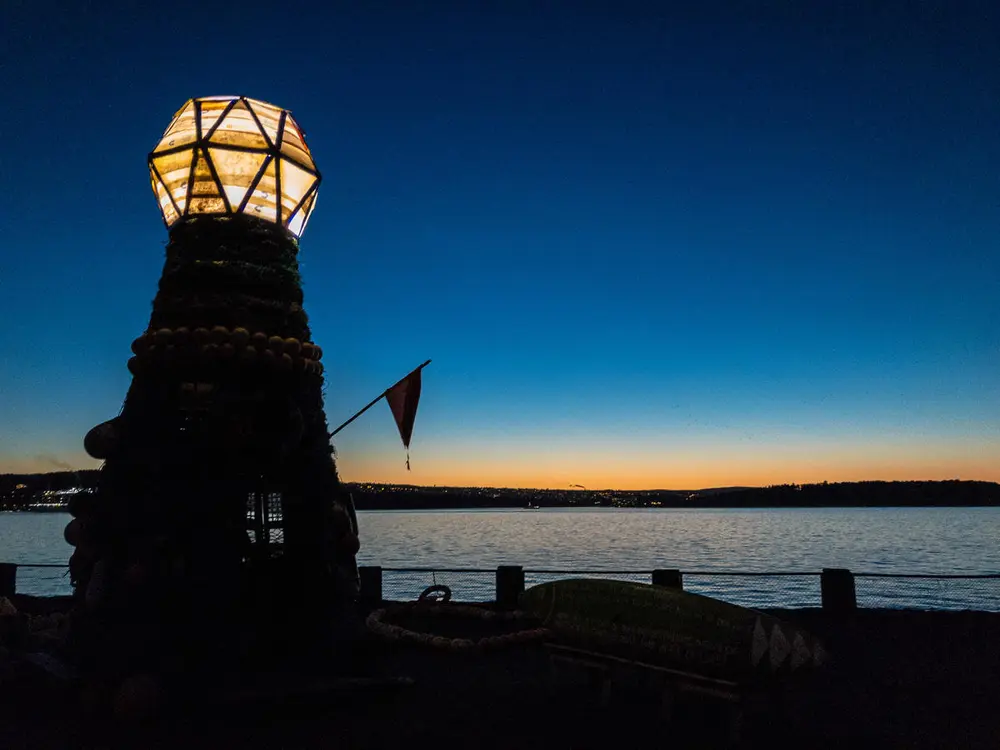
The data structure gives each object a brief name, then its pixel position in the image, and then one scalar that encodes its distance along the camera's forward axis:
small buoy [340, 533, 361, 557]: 9.39
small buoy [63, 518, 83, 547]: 8.97
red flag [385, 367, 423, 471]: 10.77
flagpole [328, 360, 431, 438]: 10.59
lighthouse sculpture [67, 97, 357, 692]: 8.38
